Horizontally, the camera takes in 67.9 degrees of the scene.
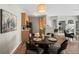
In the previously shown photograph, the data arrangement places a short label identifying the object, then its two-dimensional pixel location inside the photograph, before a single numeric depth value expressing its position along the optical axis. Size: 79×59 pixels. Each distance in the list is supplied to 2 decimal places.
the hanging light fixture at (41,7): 1.03
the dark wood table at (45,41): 1.30
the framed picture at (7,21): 1.14
